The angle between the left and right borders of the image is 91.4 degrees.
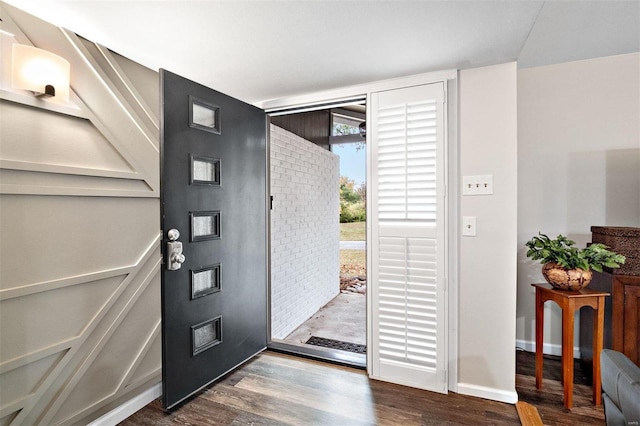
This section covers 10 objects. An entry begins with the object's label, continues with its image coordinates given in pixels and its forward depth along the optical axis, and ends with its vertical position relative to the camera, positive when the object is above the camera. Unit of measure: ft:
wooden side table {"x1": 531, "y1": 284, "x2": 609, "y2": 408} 6.29 -2.40
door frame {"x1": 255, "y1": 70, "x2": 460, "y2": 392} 6.96 +0.13
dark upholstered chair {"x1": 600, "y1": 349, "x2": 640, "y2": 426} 2.24 -1.37
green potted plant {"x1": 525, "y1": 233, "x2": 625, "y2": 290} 6.29 -1.08
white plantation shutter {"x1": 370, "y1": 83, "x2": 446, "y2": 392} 7.07 -0.64
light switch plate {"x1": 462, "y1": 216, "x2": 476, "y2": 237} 6.91 -0.36
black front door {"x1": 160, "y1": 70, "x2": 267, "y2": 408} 6.22 -0.56
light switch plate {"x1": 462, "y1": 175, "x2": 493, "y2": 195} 6.75 +0.55
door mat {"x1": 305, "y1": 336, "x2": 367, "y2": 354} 9.72 -4.36
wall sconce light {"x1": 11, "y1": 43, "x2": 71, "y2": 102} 4.63 +2.15
